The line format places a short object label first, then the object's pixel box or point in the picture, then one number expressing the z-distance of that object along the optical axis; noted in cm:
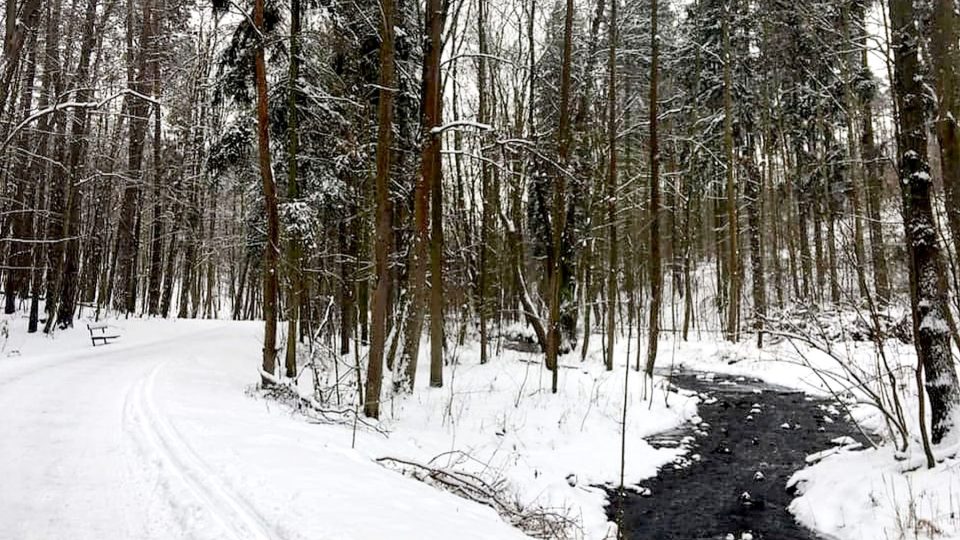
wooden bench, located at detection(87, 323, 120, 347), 1757
